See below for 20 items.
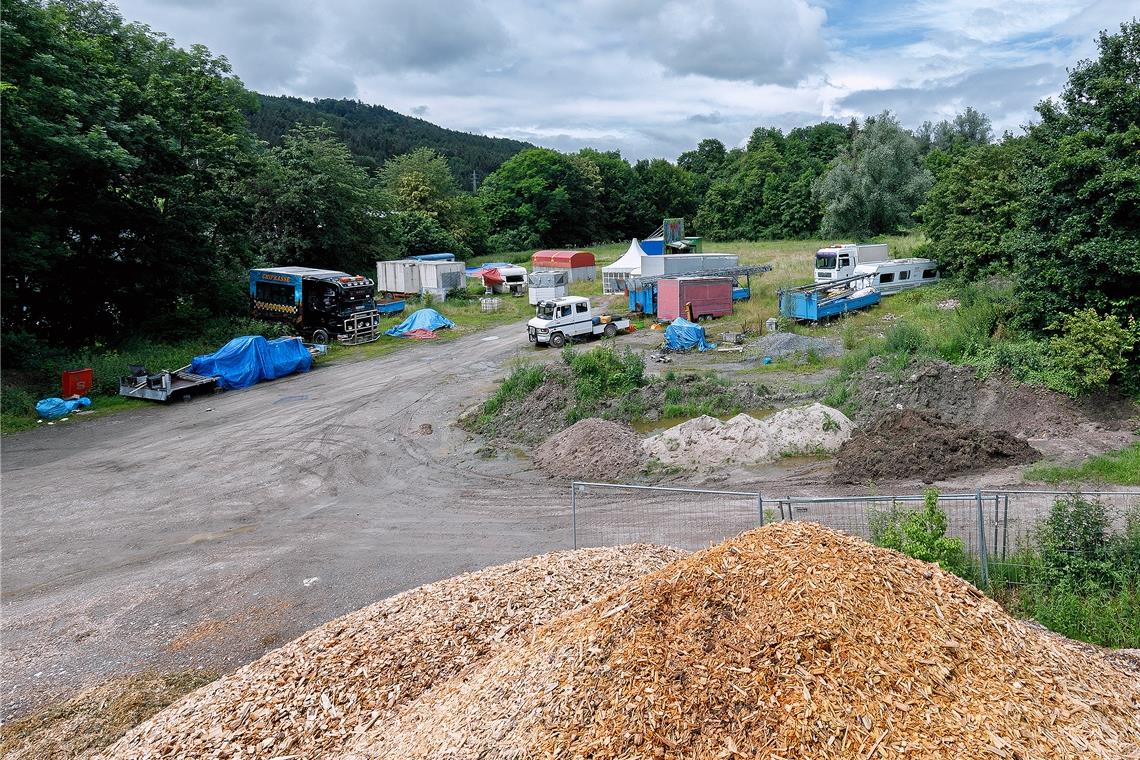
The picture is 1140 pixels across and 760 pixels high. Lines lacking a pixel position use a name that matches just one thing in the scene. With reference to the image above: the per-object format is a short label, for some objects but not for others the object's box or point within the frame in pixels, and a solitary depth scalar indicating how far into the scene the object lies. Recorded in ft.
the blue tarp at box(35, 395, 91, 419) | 67.05
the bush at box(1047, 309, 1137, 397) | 55.21
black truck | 103.76
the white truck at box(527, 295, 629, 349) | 99.35
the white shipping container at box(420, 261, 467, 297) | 138.51
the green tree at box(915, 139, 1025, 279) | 100.89
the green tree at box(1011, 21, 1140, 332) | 57.16
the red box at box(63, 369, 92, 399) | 71.87
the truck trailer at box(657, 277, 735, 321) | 108.37
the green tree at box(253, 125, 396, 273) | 130.72
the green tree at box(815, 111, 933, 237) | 196.03
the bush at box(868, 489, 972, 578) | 26.84
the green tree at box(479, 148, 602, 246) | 244.42
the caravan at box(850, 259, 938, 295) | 111.14
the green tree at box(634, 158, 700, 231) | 307.17
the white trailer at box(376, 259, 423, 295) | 140.56
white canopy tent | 141.59
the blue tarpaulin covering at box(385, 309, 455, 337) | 111.55
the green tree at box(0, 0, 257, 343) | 69.41
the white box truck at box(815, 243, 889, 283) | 118.93
